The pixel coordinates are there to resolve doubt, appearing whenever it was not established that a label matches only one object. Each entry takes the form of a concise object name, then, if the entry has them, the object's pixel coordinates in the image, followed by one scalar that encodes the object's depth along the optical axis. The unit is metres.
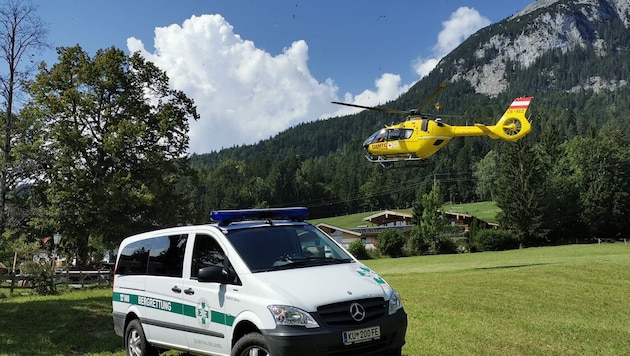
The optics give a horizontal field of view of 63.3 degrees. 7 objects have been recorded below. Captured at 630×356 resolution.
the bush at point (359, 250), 64.06
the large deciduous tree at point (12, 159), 16.27
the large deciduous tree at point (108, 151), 32.94
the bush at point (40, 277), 22.69
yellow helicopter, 29.78
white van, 5.59
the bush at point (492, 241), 68.25
